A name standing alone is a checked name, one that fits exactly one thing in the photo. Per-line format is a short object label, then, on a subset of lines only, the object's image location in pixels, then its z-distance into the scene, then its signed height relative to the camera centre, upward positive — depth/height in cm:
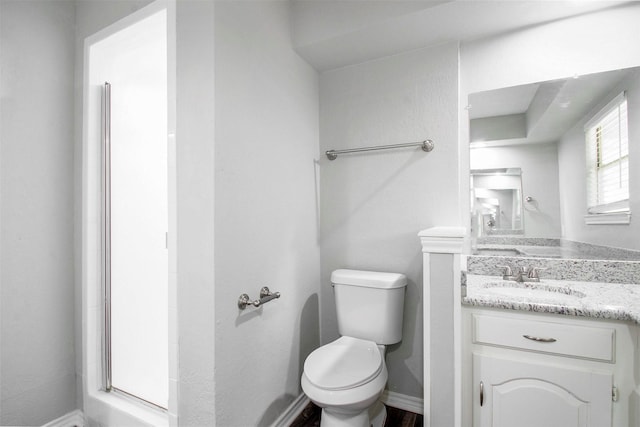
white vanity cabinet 106 -63
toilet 125 -73
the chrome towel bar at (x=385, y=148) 169 +41
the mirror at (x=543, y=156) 145 +31
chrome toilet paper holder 128 -40
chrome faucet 155 -34
